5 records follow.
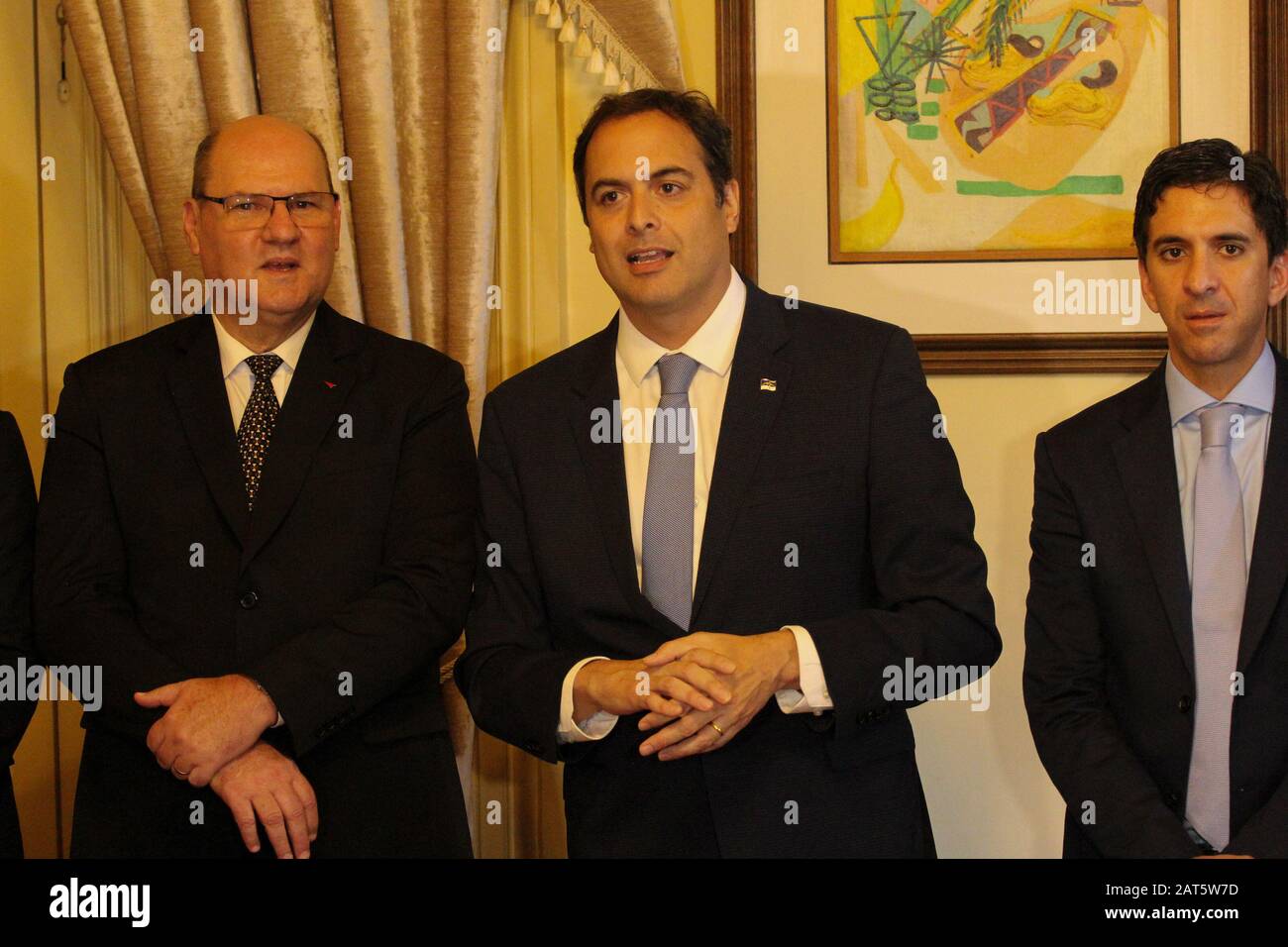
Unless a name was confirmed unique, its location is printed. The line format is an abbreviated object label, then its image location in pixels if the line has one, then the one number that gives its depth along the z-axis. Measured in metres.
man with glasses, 2.52
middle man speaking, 2.36
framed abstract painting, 3.37
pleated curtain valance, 3.41
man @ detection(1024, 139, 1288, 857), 2.40
